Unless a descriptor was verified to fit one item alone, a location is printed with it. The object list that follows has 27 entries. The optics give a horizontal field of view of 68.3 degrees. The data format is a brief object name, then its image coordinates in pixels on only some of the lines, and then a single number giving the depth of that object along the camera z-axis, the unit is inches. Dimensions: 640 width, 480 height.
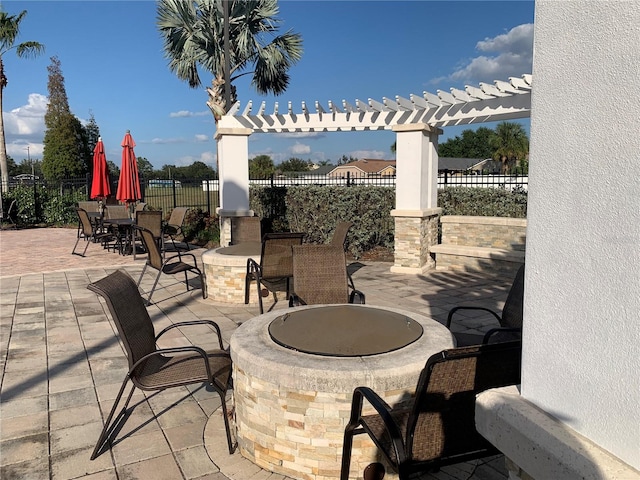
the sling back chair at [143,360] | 111.4
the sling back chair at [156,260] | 239.3
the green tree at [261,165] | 1849.2
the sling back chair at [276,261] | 216.0
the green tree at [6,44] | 776.9
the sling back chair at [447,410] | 74.9
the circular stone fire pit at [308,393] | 93.3
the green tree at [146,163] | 2326.5
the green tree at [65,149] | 956.6
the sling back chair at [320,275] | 174.4
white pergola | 299.1
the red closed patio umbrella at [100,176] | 462.6
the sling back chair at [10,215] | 657.6
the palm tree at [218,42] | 674.2
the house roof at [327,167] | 2810.0
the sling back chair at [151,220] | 361.7
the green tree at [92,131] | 1381.6
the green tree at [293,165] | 2537.9
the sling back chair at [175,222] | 466.3
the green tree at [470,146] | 3257.9
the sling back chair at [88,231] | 421.1
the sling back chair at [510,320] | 137.6
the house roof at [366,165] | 2719.0
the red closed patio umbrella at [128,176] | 411.8
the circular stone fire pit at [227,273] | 243.8
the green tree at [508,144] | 1845.5
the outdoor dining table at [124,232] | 415.2
